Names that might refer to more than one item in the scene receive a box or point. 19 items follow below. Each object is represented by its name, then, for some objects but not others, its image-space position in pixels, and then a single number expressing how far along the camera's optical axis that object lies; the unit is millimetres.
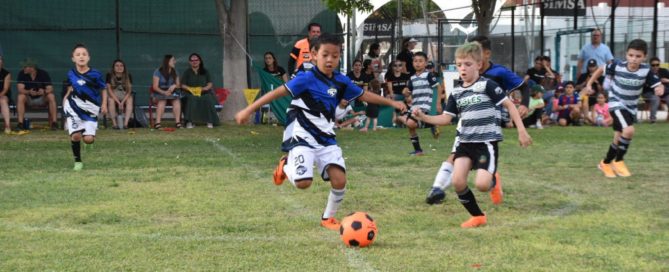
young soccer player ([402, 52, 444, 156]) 14586
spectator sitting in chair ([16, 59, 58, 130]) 18484
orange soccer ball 6914
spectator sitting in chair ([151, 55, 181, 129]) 19219
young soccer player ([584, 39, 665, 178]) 11438
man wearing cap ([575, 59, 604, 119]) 20612
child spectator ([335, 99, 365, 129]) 19891
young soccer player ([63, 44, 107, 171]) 12513
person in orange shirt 13859
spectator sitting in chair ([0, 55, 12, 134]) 17703
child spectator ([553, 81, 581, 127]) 21047
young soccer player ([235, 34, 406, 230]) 7766
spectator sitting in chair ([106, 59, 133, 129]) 18750
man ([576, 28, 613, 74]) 20906
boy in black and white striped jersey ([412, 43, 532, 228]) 7953
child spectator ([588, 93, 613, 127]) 20922
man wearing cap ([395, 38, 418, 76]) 19219
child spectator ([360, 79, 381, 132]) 19375
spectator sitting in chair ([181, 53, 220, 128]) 19531
